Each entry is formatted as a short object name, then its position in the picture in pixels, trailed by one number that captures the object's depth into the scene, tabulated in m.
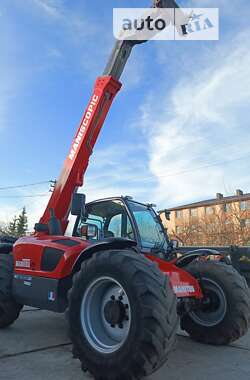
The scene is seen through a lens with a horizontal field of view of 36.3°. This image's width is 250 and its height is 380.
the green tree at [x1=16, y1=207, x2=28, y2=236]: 51.88
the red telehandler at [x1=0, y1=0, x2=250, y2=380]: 3.36
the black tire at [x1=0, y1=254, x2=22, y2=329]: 5.50
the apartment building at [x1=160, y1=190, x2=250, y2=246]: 25.55
